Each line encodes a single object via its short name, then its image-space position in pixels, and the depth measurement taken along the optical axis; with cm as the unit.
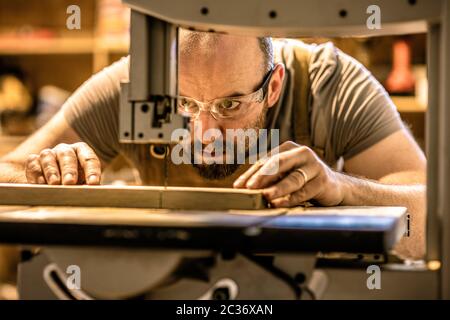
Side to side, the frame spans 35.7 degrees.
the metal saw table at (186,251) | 92
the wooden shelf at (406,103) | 308
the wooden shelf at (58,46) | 346
